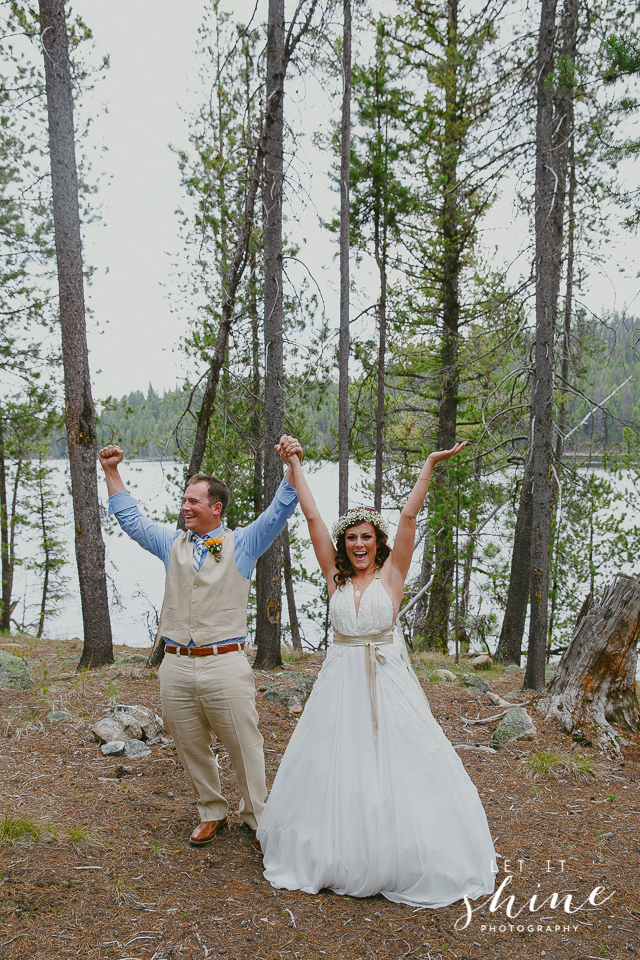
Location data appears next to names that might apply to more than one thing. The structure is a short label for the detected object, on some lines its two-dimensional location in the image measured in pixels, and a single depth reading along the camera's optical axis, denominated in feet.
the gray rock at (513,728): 21.22
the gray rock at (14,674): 23.16
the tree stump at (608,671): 21.34
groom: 12.87
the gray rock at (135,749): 18.01
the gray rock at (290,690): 23.15
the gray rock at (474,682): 27.98
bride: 11.76
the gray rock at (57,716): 20.02
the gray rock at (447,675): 30.53
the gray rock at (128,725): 18.70
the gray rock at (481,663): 37.88
